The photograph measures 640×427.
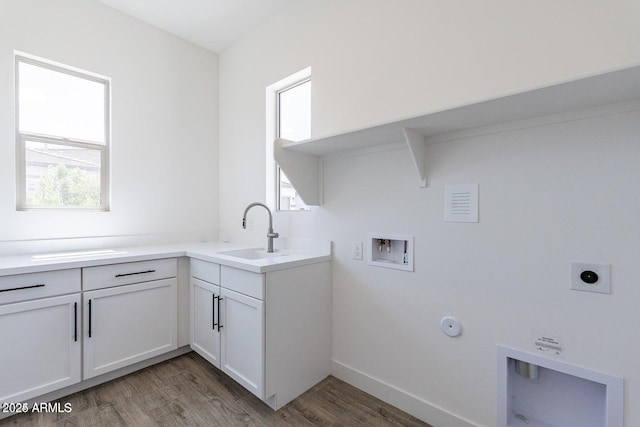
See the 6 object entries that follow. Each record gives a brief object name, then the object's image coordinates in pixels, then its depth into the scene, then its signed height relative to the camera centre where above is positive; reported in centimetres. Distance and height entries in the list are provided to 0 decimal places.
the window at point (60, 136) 210 +56
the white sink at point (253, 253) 222 -33
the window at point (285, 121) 241 +77
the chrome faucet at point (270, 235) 225 -19
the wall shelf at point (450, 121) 97 +42
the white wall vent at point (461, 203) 144 +5
